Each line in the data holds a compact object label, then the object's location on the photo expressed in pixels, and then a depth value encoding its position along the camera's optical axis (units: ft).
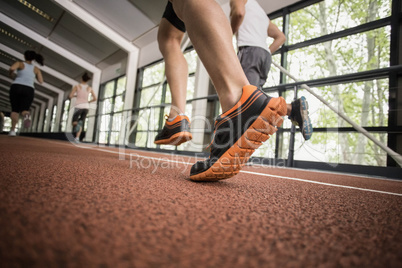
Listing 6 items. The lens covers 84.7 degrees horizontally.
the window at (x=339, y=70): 6.66
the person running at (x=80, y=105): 13.41
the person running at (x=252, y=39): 3.78
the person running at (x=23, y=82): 9.84
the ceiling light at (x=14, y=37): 22.17
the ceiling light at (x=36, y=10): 17.99
